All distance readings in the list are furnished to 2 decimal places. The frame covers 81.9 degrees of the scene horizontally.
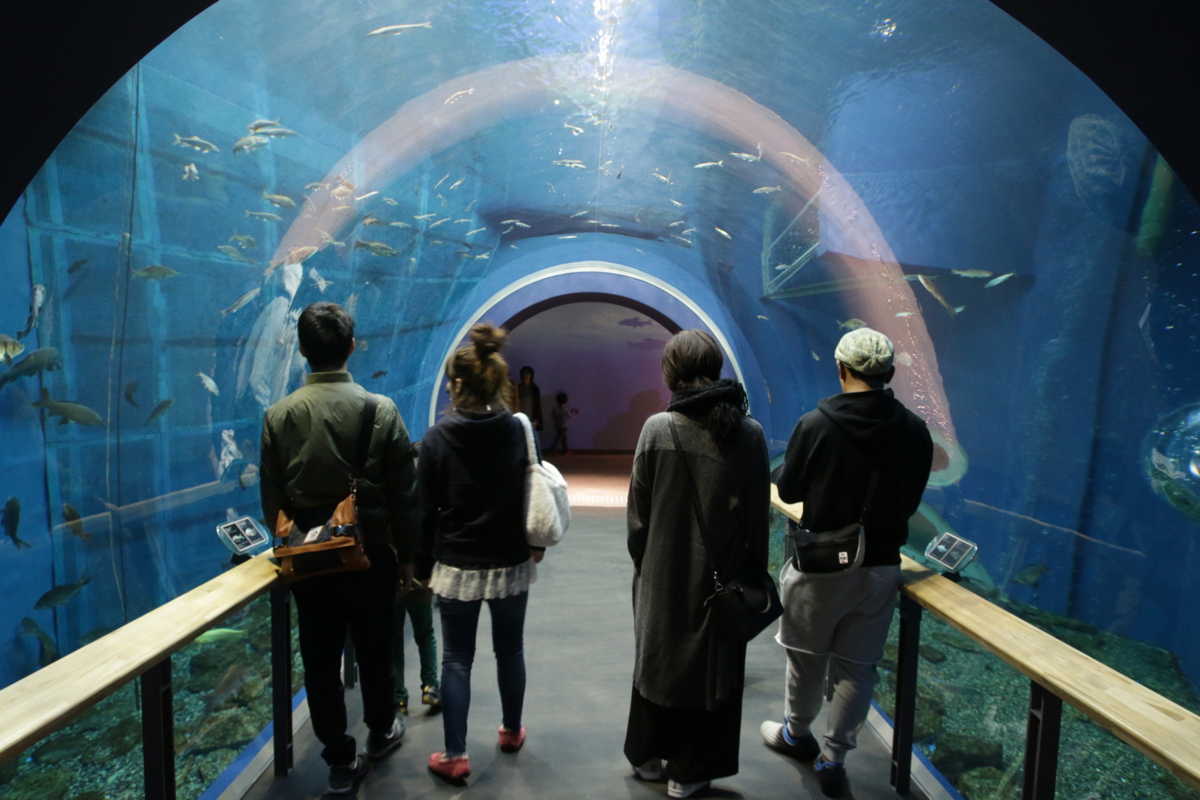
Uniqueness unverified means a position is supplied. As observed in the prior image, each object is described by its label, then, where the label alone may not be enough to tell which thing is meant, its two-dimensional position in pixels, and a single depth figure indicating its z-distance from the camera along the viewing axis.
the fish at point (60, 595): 3.72
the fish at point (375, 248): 6.26
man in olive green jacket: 2.66
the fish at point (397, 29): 4.27
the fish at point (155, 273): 4.11
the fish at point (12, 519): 3.40
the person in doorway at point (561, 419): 14.55
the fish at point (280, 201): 4.98
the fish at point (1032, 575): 4.07
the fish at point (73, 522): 3.82
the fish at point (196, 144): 4.08
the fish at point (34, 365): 3.34
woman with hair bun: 2.80
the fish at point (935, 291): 4.45
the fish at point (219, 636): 5.54
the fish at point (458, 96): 5.18
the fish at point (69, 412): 3.57
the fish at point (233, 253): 4.75
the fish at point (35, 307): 3.39
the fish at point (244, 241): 4.82
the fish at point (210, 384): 4.91
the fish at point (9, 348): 3.24
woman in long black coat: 2.55
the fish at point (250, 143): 4.49
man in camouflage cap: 2.66
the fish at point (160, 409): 4.47
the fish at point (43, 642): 3.64
